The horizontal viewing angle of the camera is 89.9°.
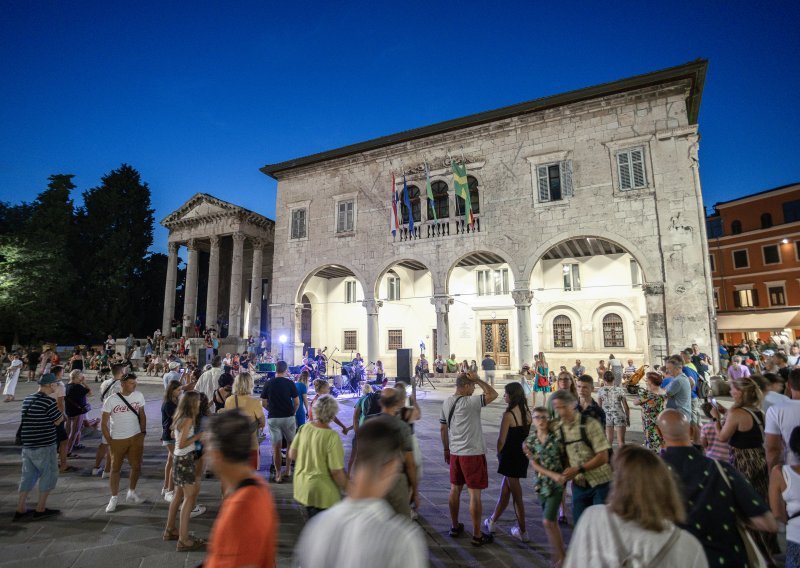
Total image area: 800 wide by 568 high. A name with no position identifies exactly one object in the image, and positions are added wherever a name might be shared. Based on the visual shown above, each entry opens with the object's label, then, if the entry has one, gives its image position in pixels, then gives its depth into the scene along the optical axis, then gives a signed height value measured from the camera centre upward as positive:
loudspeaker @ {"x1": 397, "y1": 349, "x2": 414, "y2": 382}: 13.77 -0.87
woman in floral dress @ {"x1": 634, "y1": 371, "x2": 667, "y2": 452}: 5.50 -0.88
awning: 21.65 +0.99
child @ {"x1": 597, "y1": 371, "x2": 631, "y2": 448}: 6.24 -1.07
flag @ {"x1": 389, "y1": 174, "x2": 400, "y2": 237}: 17.27 +5.35
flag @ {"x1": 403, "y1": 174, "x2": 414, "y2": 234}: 16.78 +5.65
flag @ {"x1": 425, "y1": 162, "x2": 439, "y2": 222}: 16.55 +6.22
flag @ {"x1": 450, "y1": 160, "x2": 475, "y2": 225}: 15.68 +6.08
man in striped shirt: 4.50 -1.22
